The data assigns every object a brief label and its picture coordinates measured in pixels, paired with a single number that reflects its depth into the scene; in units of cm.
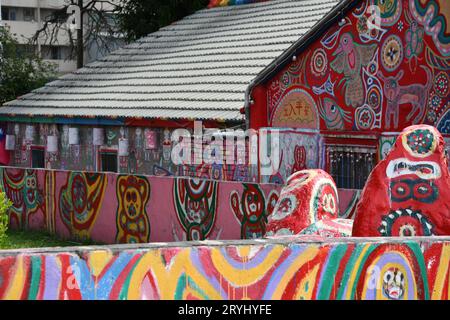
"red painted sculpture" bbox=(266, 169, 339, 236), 941
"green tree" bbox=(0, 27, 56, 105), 2958
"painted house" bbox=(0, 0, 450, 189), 1527
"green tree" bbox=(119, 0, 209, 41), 3036
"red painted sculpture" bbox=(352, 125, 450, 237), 808
